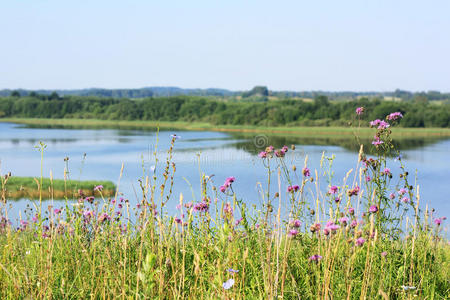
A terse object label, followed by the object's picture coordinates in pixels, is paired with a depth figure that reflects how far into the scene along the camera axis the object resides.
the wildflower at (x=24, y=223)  5.75
